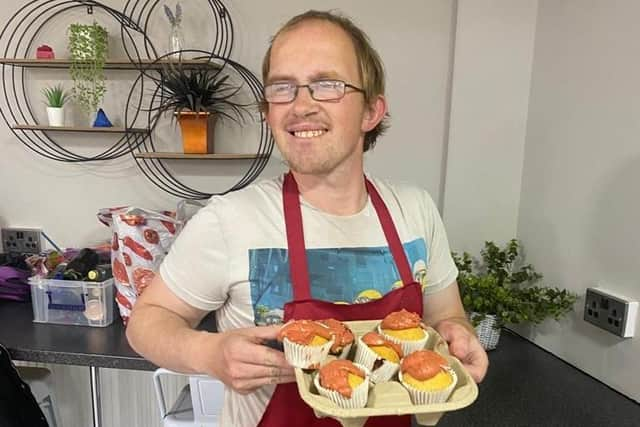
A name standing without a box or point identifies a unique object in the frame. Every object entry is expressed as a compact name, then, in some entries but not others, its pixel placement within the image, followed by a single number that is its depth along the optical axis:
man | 0.86
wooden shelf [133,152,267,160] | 1.83
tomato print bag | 1.55
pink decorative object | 1.88
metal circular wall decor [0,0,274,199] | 1.89
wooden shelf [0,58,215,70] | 1.86
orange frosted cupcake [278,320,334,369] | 0.69
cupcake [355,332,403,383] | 0.73
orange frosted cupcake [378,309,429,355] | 0.77
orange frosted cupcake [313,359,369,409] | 0.63
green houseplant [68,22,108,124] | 1.83
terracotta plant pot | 1.80
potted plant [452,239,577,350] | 1.51
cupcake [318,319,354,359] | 0.74
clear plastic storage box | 1.63
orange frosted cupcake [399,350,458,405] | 0.66
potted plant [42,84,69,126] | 1.91
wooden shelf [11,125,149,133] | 1.89
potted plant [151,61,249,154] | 1.79
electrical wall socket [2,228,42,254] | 2.07
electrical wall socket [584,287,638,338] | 1.24
